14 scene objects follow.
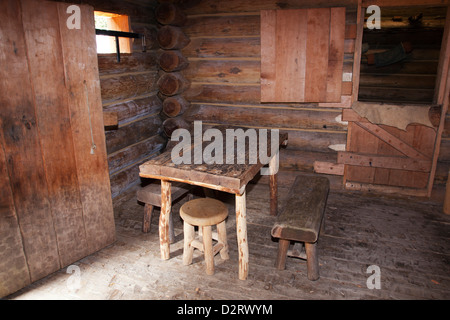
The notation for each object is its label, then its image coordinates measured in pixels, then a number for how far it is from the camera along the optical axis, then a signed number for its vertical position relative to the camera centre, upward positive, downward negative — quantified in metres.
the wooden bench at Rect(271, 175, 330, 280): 3.28 -1.44
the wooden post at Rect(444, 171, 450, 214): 4.88 -1.80
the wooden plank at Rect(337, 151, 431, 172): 5.32 -1.42
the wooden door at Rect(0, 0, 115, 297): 3.09 -0.68
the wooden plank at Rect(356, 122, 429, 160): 5.33 -1.08
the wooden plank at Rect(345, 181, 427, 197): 5.43 -1.87
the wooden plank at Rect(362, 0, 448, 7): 4.68 +0.88
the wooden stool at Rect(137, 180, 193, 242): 4.17 -1.49
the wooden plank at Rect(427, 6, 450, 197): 4.78 -0.38
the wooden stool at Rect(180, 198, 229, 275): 3.49 -1.58
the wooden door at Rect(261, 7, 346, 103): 5.12 +0.23
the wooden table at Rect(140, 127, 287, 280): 3.19 -1.01
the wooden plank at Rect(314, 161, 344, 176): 5.72 -1.59
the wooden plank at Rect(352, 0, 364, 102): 4.97 +0.25
